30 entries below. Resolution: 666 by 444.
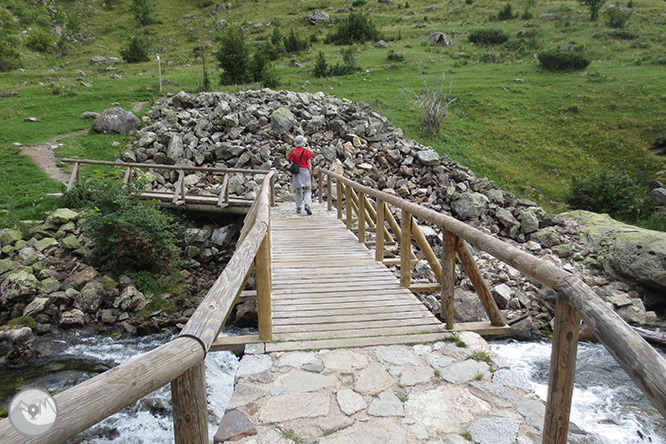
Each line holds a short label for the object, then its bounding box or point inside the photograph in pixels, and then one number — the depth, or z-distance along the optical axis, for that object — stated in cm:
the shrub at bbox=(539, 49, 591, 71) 2675
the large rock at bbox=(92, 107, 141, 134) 1584
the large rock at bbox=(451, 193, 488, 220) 1170
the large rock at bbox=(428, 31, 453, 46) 3347
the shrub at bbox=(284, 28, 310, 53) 3491
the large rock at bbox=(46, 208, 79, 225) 997
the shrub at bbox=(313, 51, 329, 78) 2509
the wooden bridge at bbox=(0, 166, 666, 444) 114
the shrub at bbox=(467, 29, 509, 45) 3444
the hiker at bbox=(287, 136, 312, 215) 915
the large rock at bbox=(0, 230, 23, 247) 905
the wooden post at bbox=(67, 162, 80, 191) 1126
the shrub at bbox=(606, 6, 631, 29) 3534
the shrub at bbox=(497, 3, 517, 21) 4166
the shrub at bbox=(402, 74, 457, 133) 1719
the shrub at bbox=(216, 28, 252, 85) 2308
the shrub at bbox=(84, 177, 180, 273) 866
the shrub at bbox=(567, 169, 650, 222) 1321
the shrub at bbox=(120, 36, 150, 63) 3152
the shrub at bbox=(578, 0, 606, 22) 3778
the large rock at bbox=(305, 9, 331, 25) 4641
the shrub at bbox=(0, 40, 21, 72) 2697
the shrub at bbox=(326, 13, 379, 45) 3731
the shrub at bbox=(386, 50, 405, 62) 2897
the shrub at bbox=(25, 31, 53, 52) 3622
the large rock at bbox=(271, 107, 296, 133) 1463
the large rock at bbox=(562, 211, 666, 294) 848
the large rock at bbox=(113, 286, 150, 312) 796
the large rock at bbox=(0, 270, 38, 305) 763
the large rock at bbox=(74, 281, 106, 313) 784
